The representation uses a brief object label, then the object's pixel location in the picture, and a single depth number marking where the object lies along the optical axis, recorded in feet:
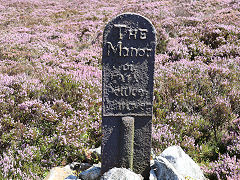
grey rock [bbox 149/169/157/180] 8.53
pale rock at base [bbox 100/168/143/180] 7.82
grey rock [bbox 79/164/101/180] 9.07
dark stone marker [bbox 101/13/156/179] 7.91
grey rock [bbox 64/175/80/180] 9.19
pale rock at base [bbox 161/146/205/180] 8.63
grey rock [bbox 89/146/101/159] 10.56
